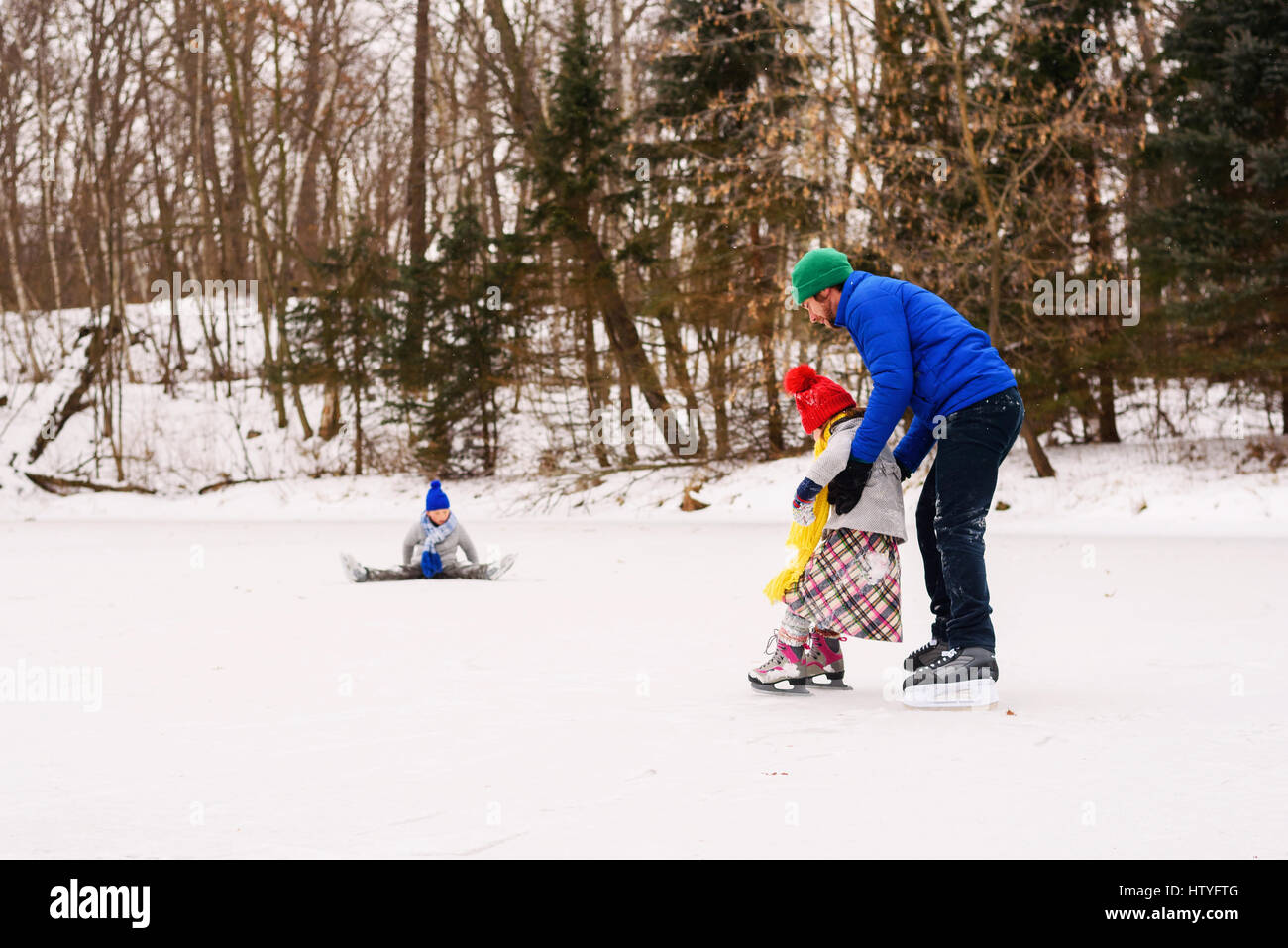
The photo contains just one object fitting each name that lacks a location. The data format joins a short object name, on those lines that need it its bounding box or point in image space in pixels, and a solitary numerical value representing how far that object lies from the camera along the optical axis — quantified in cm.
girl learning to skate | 503
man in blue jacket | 474
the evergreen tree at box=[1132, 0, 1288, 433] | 1605
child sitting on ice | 1041
